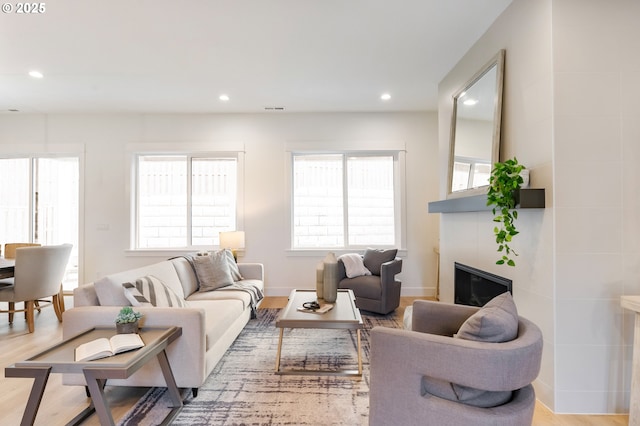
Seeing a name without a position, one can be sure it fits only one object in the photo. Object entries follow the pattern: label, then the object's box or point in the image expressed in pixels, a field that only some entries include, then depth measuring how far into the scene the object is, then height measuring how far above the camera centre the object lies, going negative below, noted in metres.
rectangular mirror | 2.45 +0.77
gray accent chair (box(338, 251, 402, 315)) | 3.62 -0.89
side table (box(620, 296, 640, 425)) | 1.66 -0.84
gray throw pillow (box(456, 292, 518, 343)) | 1.26 -0.46
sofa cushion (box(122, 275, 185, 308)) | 2.18 -0.57
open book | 1.53 -0.69
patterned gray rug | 1.84 -1.21
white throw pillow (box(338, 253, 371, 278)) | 3.93 -0.66
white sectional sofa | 1.98 -0.76
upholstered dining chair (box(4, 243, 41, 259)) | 4.21 -0.50
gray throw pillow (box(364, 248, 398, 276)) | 4.03 -0.57
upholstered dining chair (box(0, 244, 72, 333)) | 3.24 -0.69
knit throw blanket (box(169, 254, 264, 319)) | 3.28 -0.80
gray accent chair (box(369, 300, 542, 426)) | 1.16 -0.63
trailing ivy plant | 1.97 +0.15
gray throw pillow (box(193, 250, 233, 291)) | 3.28 -0.63
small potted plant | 1.82 -0.64
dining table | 3.19 -0.59
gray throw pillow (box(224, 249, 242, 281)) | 3.62 -0.63
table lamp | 4.25 -0.36
